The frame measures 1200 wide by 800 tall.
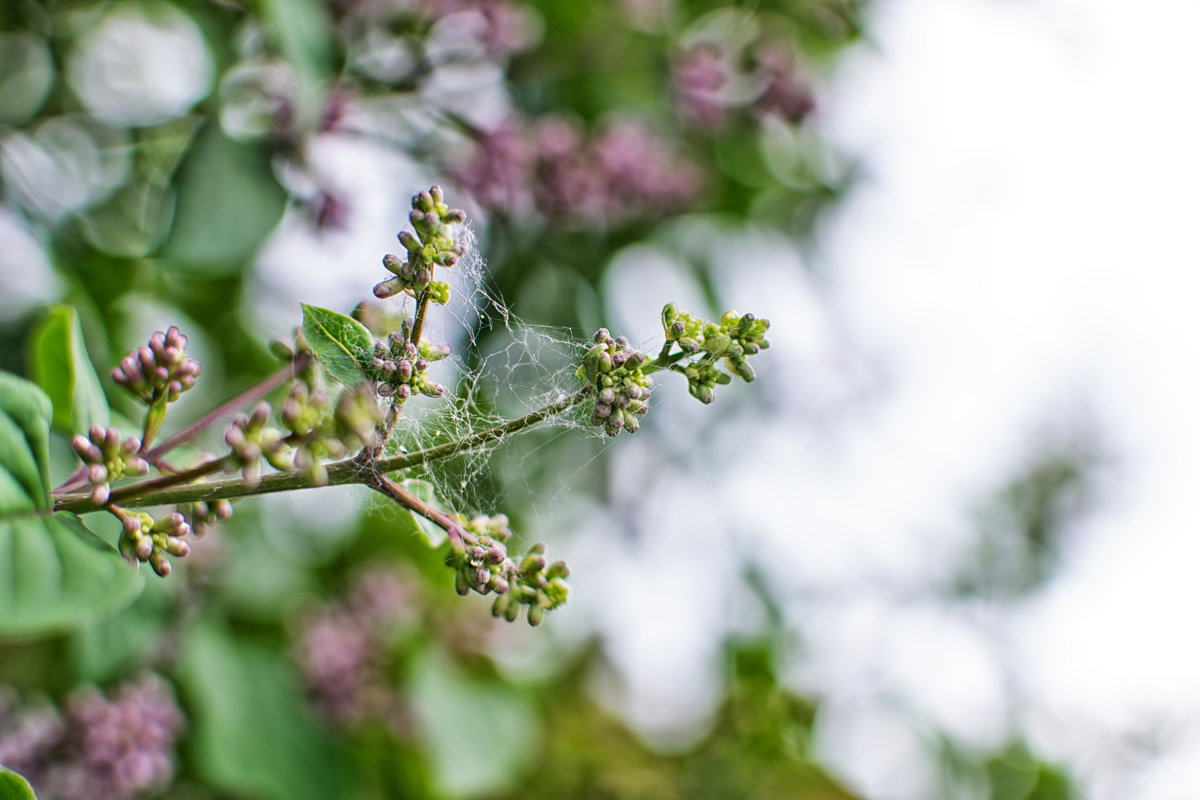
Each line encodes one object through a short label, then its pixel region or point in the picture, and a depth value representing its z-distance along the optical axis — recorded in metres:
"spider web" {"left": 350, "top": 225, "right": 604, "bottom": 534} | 0.34
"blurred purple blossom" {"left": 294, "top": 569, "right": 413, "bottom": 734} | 0.56
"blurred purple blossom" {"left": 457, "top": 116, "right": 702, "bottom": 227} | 0.54
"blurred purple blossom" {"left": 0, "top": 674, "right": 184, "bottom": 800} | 0.40
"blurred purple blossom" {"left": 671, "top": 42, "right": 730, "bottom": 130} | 0.62
